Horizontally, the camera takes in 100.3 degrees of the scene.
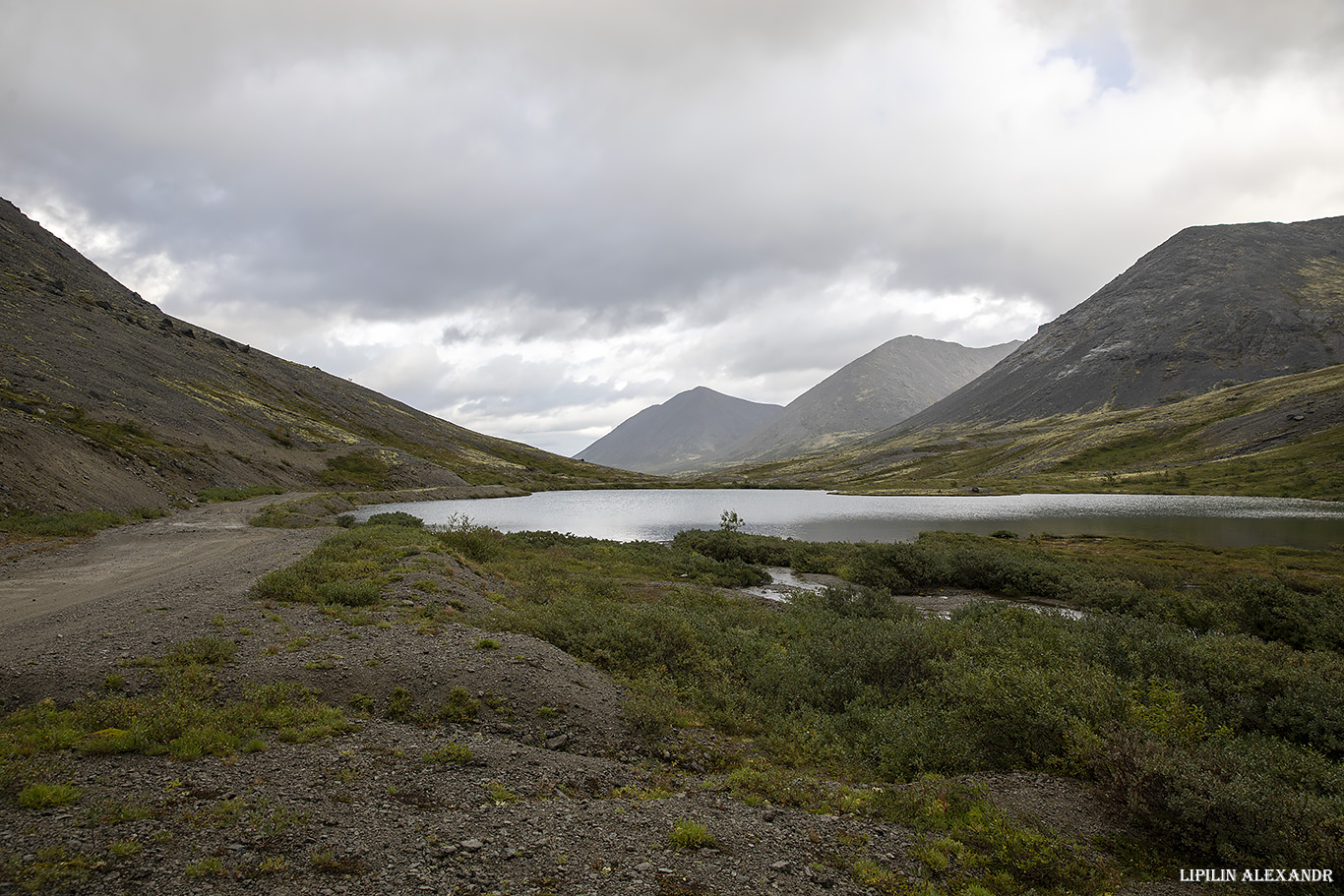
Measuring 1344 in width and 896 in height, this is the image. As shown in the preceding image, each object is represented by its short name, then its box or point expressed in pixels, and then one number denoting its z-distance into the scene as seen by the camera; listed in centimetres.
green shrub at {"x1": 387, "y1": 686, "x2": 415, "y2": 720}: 1218
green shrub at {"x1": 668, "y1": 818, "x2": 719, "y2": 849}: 830
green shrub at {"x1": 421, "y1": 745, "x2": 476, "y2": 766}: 1027
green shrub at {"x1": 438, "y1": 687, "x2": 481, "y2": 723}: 1225
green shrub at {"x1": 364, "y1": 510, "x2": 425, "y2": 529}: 5091
